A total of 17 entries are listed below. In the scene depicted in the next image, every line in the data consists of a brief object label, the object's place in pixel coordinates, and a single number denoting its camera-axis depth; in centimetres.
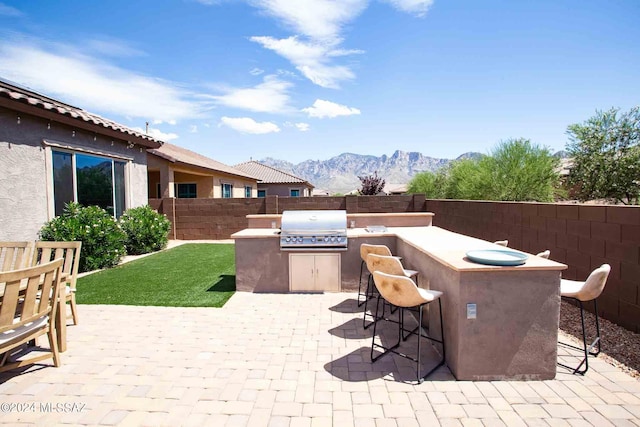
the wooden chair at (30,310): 232
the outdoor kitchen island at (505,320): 268
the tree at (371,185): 1930
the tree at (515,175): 1096
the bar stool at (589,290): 275
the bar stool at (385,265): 330
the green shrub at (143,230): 859
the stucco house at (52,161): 551
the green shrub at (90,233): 615
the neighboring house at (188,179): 1230
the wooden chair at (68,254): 348
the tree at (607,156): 1215
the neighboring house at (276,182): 2761
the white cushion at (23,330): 246
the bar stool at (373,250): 398
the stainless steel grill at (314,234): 502
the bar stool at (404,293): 266
